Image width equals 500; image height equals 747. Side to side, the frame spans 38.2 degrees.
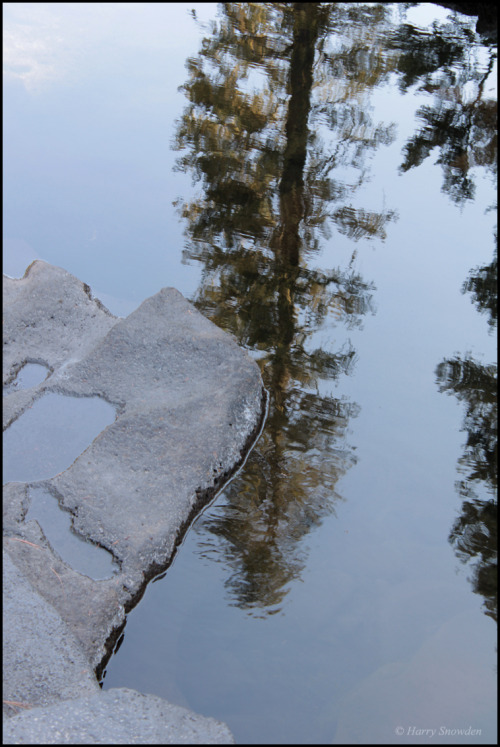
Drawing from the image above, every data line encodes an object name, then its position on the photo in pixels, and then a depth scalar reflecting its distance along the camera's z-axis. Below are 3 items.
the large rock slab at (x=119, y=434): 2.81
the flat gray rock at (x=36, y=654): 2.46
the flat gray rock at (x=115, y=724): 2.24
